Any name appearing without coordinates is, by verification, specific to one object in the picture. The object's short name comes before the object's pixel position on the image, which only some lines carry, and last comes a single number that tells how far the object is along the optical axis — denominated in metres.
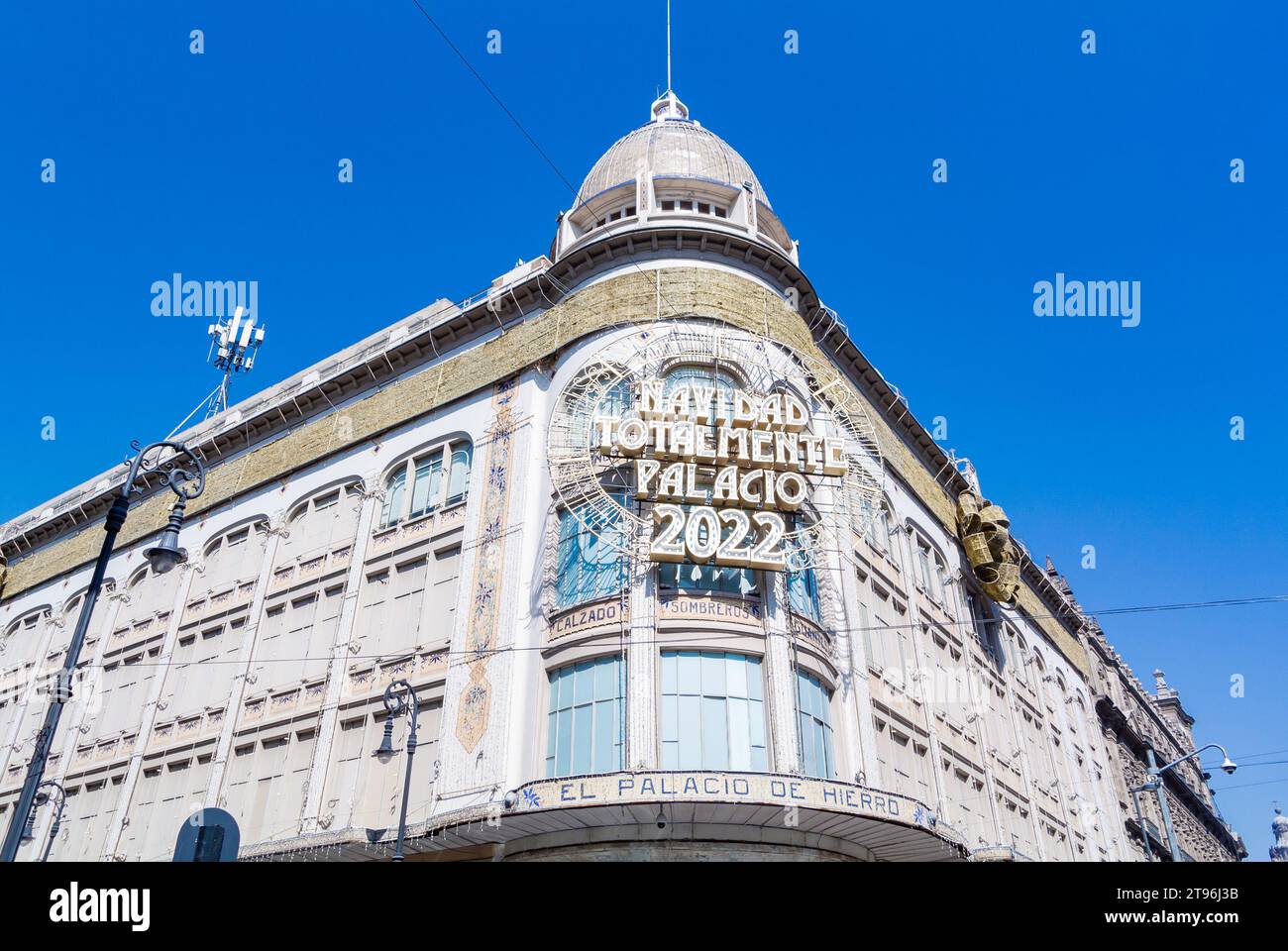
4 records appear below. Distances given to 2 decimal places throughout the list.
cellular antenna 54.44
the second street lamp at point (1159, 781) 33.88
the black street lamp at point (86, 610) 13.52
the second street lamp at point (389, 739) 21.65
